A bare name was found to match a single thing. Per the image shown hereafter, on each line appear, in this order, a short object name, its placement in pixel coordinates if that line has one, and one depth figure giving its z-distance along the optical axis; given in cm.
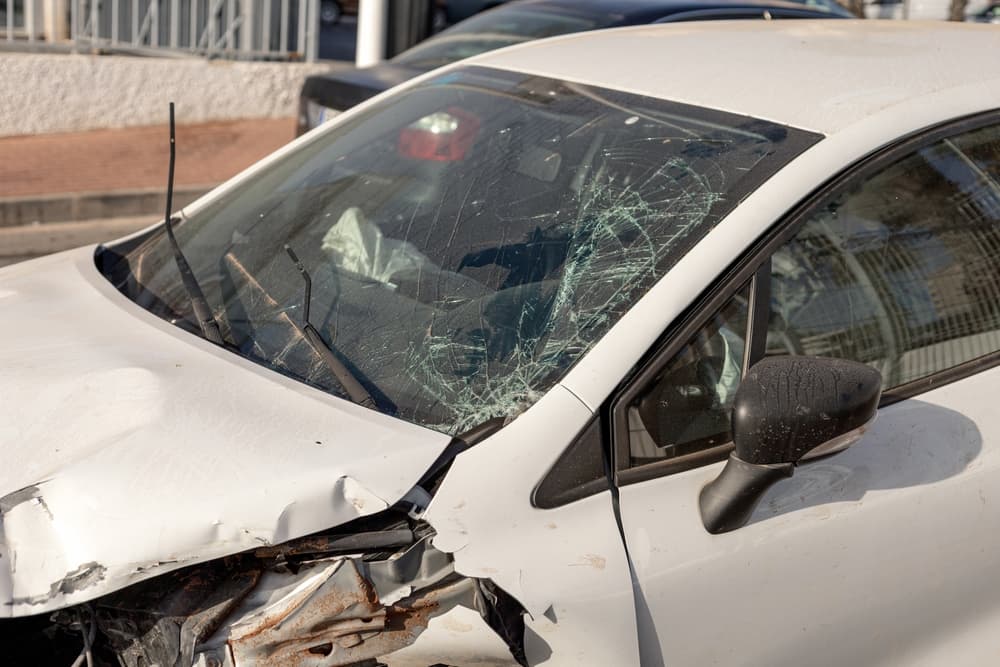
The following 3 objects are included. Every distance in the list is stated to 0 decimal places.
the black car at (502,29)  680
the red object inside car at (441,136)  272
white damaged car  180
